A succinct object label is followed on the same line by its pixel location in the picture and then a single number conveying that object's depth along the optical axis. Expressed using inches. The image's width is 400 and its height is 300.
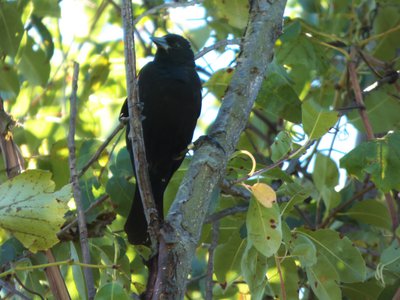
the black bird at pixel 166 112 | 331.3
